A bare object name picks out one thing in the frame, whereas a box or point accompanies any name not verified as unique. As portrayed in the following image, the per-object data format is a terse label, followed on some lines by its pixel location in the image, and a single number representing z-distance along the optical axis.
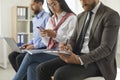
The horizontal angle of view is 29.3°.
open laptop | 2.51
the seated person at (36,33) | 2.67
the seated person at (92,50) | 1.72
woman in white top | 2.28
